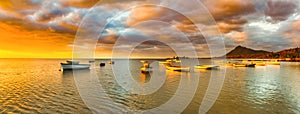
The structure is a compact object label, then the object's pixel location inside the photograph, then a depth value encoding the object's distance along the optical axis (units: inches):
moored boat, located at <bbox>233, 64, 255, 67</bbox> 3599.2
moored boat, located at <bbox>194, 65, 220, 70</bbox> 2854.6
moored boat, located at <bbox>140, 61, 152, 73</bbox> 2217.0
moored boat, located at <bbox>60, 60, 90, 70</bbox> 2540.4
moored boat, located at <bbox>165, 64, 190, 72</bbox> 2503.9
